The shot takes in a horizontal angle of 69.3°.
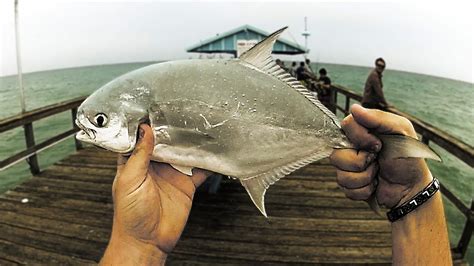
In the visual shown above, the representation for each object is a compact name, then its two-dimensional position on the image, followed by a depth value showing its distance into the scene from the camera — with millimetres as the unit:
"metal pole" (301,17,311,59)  14894
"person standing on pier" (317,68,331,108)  10086
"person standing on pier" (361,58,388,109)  7797
